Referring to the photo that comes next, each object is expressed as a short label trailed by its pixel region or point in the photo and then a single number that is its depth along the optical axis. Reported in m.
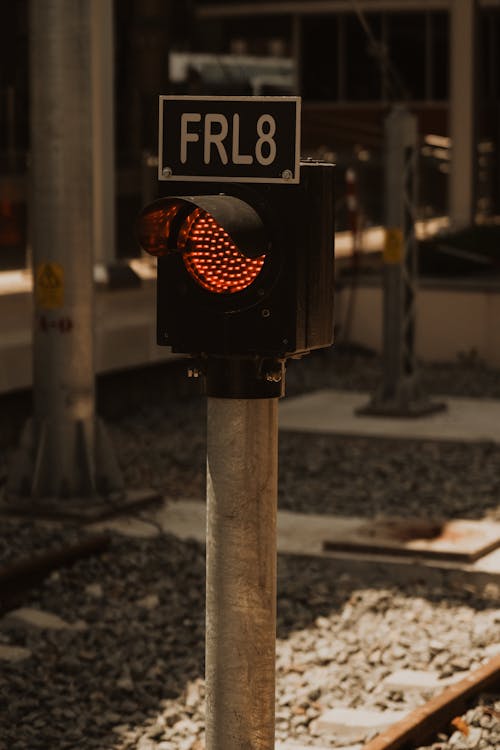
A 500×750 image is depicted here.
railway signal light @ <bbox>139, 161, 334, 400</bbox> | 6.58
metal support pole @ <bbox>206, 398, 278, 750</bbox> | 6.77
